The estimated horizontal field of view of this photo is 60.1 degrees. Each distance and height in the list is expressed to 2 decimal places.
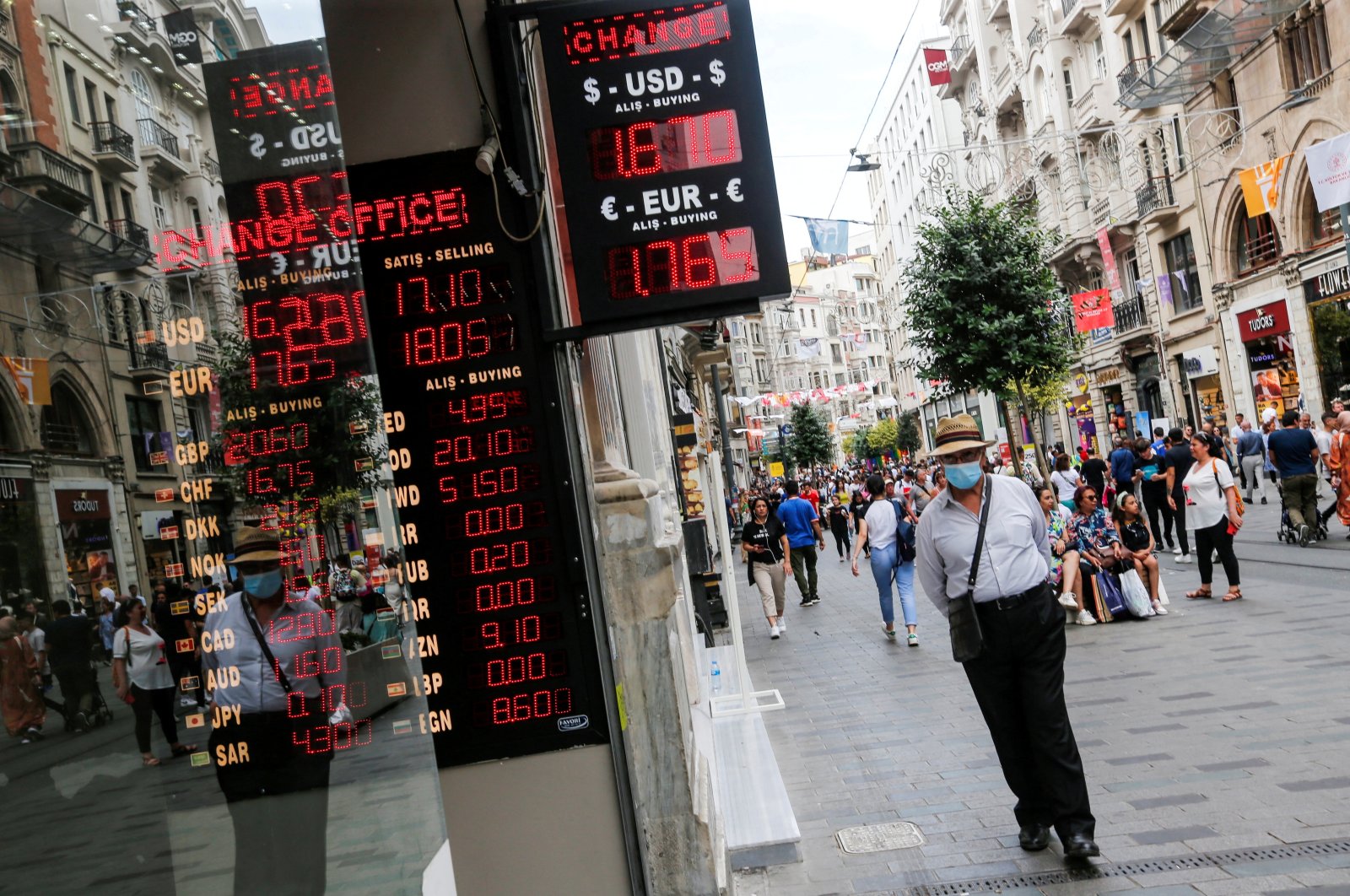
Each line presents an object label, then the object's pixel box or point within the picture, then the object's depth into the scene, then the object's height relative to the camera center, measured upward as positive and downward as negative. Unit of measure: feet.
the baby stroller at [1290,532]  49.21 -6.54
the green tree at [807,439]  236.02 +2.79
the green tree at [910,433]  232.12 +0.84
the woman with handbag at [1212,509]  37.78 -3.79
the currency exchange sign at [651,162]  14.52 +3.88
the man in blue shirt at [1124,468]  55.98 -3.05
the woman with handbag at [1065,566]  38.11 -5.00
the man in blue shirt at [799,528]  56.13 -3.58
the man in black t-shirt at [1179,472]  49.47 -3.22
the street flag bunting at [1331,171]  56.24 +9.75
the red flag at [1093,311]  96.37 +8.10
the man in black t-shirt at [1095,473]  62.18 -3.39
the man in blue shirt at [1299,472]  48.03 -3.83
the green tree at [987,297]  84.99 +9.39
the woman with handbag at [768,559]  49.06 -4.21
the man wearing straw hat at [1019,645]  17.06 -3.34
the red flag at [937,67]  163.02 +51.67
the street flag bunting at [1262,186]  69.67 +11.75
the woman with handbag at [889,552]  41.11 -3.95
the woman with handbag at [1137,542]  38.04 -4.58
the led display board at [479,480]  14.32 +0.28
